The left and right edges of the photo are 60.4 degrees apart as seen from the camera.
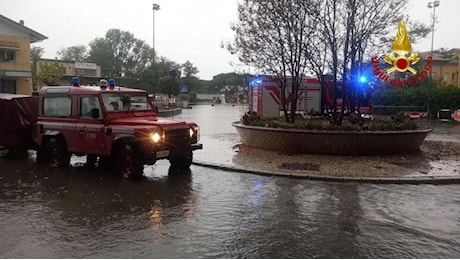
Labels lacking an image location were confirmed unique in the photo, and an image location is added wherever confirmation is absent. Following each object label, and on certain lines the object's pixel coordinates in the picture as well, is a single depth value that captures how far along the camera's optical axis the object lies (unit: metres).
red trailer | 12.30
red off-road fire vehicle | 8.77
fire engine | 23.47
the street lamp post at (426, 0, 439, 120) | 32.59
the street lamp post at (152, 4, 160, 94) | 46.38
